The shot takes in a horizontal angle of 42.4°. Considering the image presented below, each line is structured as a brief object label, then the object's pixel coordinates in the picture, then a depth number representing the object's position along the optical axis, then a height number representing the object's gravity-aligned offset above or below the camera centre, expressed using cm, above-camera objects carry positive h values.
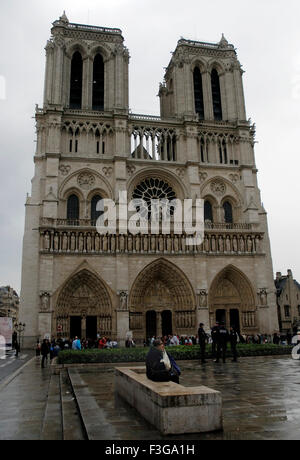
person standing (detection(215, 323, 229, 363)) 1469 -42
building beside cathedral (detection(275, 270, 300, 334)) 4156 +224
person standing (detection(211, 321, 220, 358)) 1478 -34
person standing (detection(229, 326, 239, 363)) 1575 -65
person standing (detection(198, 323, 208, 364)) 1525 -56
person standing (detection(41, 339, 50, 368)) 1620 -77
